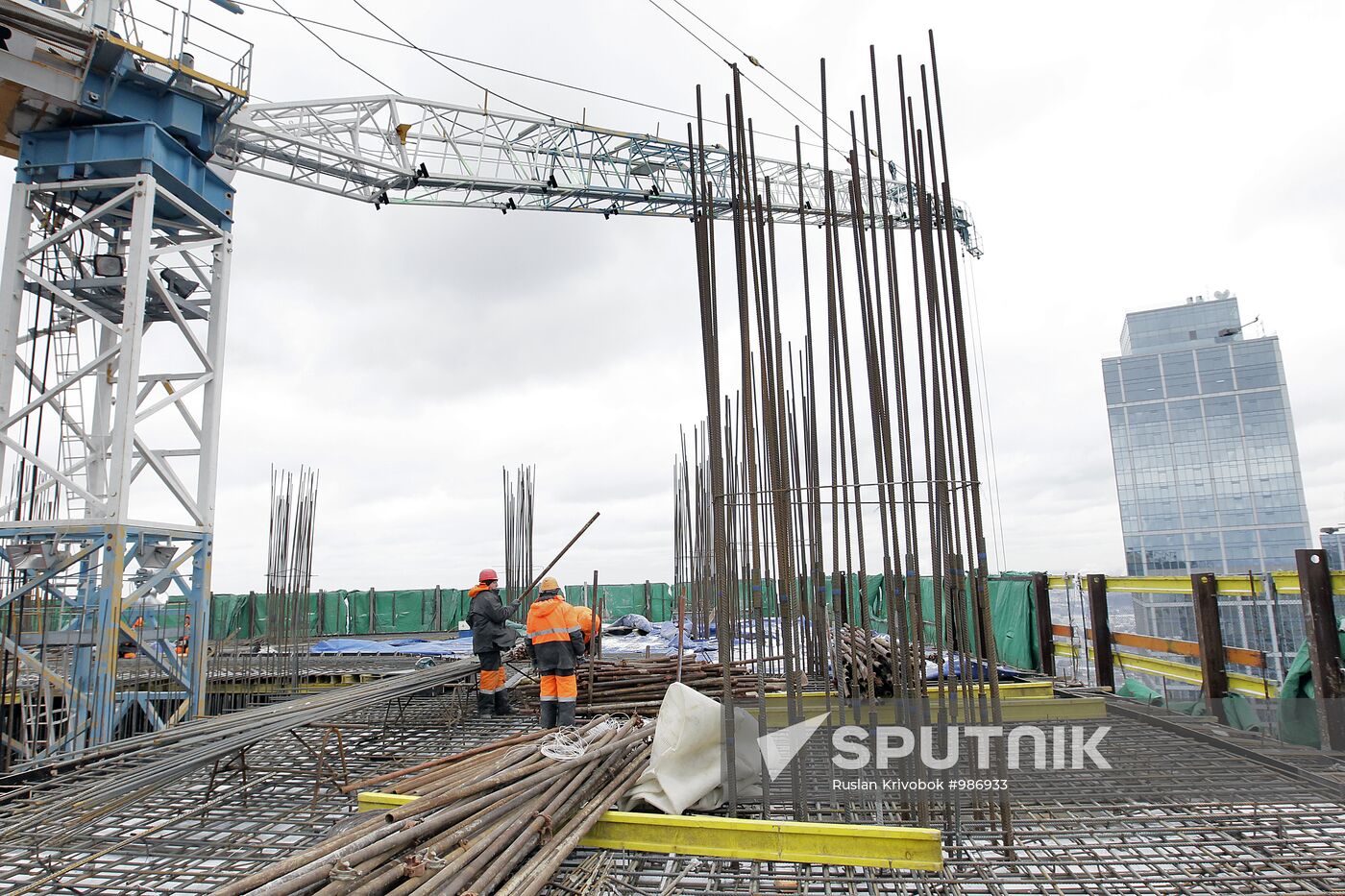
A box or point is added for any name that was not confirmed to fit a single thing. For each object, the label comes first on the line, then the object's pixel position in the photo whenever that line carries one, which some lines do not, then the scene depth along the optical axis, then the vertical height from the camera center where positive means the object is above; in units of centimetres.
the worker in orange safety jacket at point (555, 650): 718 -77
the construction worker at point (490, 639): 835 -73
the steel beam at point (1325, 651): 605 -87
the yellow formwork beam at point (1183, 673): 735 -137
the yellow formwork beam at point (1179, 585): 705 -39
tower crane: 864 +378
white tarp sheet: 447 -123
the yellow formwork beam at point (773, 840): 370 -144
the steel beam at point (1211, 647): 762 -101
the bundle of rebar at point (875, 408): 443 +95
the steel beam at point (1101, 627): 948 -96
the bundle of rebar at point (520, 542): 1337 +56
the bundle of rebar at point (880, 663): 448 -99
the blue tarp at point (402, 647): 1555 -154
